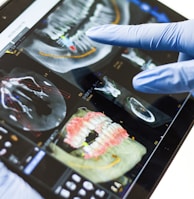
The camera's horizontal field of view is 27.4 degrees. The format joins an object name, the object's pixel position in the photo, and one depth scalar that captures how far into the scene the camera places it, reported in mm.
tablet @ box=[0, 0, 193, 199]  663
